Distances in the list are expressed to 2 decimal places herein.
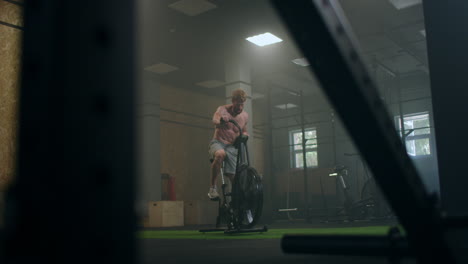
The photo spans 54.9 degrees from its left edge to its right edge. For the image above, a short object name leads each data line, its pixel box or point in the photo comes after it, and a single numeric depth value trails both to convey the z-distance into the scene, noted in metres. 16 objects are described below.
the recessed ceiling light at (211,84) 11.66
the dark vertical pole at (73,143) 0.29
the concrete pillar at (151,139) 10.08
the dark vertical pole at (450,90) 2.37
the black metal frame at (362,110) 0.64
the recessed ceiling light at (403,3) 7.64
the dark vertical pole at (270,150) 8.41
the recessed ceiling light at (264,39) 8.52
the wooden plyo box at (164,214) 8.35
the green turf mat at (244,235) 4.14
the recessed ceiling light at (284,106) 14.47
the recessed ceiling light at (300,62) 9.98
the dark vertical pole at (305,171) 7.68
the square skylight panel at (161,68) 10.16
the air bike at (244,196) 4.46
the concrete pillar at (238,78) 9.62
